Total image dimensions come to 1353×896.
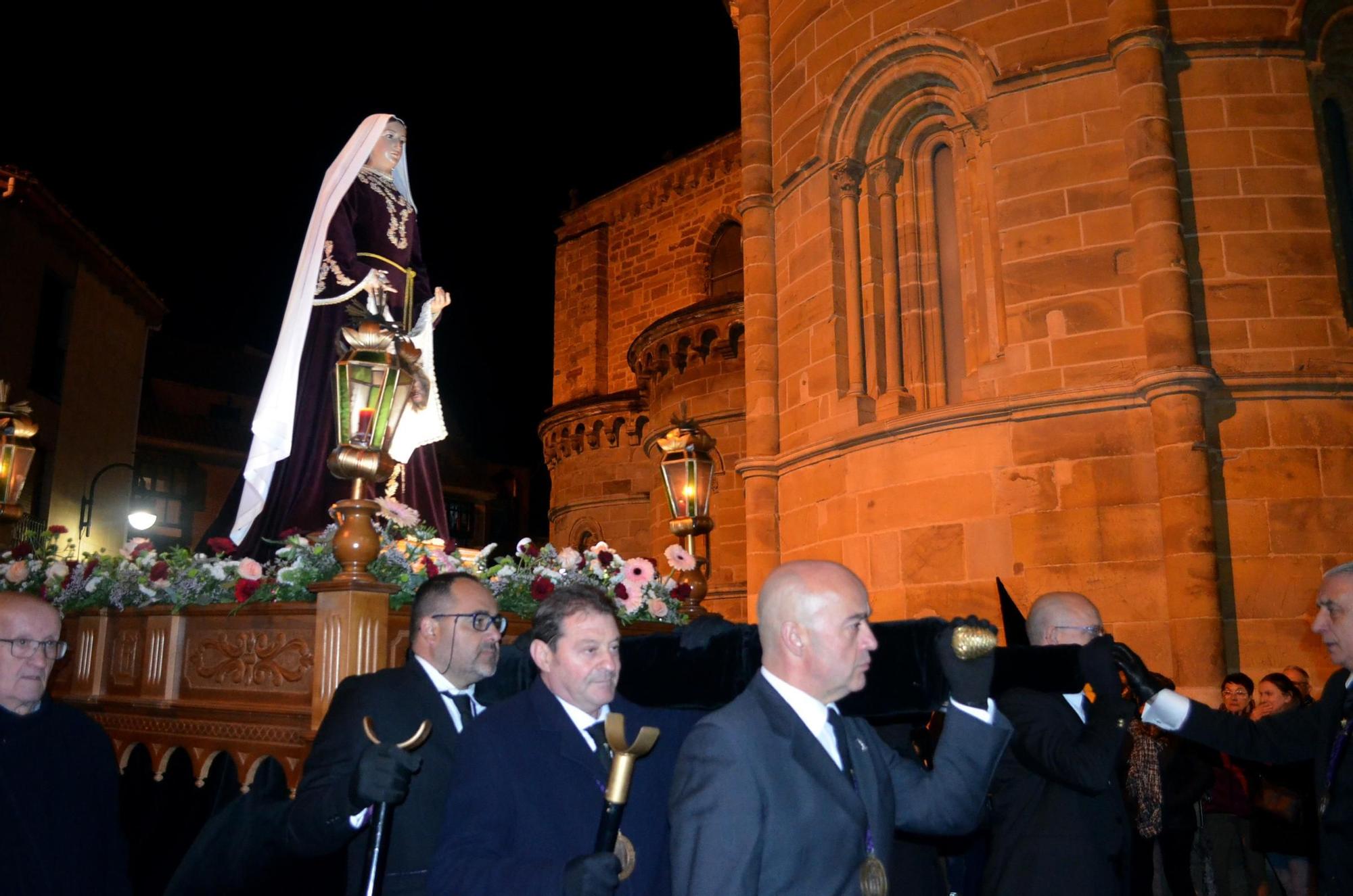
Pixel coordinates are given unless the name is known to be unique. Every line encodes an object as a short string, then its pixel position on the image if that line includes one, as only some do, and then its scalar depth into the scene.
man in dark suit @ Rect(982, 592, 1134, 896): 3.84
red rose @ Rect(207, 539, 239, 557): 5.63
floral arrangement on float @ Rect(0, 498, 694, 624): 5.12
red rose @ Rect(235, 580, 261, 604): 5.08
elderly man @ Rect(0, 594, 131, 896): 3.67
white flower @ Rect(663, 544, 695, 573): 6.61
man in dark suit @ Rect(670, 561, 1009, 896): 2.52
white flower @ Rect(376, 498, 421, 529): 5.44
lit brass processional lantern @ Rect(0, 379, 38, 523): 7.88
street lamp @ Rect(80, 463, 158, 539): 14.44
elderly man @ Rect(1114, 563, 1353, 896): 3.74
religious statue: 6.15
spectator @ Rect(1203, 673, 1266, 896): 7.58
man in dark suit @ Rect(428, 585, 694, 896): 2.82
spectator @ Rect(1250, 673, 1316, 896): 6.34
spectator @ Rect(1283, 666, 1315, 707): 7.91
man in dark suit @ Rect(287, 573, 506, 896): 3.22
